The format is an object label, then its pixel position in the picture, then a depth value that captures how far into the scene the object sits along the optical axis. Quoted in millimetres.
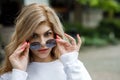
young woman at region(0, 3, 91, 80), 2785
